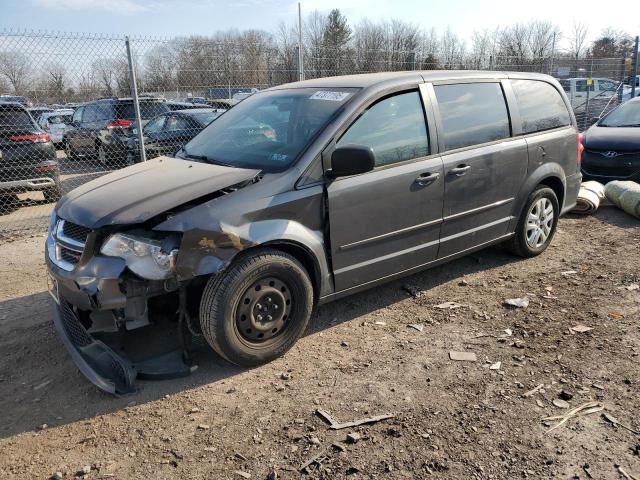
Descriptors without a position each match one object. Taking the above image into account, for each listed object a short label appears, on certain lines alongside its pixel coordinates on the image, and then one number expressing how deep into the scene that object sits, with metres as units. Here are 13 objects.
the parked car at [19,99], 8.54
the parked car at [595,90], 16.53
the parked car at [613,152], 7.86
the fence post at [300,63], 9.34
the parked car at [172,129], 10.73
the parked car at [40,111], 18.91
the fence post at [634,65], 13.72
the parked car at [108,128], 12.11
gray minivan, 3.12
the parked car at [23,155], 7.98
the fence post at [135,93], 7.18
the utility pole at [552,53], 14.64
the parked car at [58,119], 18.34
